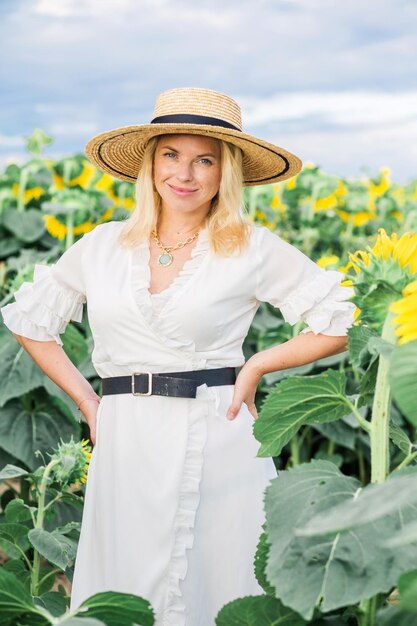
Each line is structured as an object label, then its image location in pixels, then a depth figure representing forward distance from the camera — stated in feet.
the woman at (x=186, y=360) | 8.93
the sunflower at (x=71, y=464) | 9.66
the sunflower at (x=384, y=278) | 6.39
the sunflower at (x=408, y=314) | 5.44
